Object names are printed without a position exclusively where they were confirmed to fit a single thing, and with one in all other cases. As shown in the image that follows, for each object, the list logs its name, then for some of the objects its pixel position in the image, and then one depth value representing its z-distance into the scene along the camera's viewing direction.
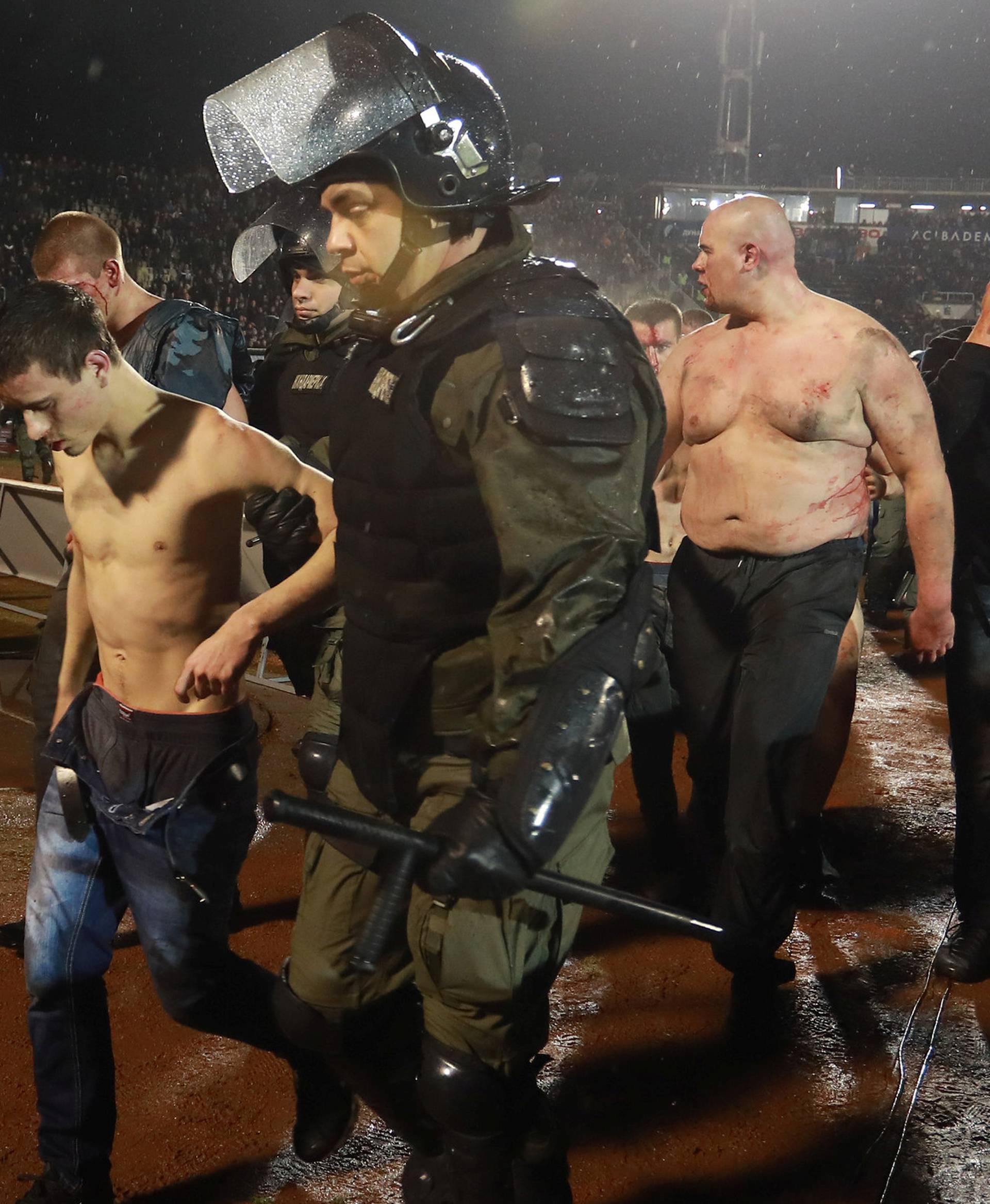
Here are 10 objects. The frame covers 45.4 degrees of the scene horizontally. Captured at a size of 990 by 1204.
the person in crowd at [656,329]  6.80
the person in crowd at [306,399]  3.35
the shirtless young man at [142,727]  2.54
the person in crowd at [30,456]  15.77
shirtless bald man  3.51
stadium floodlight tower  42.28
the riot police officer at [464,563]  1.83
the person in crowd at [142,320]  3.82
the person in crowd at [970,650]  3.85
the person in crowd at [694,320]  8.35
